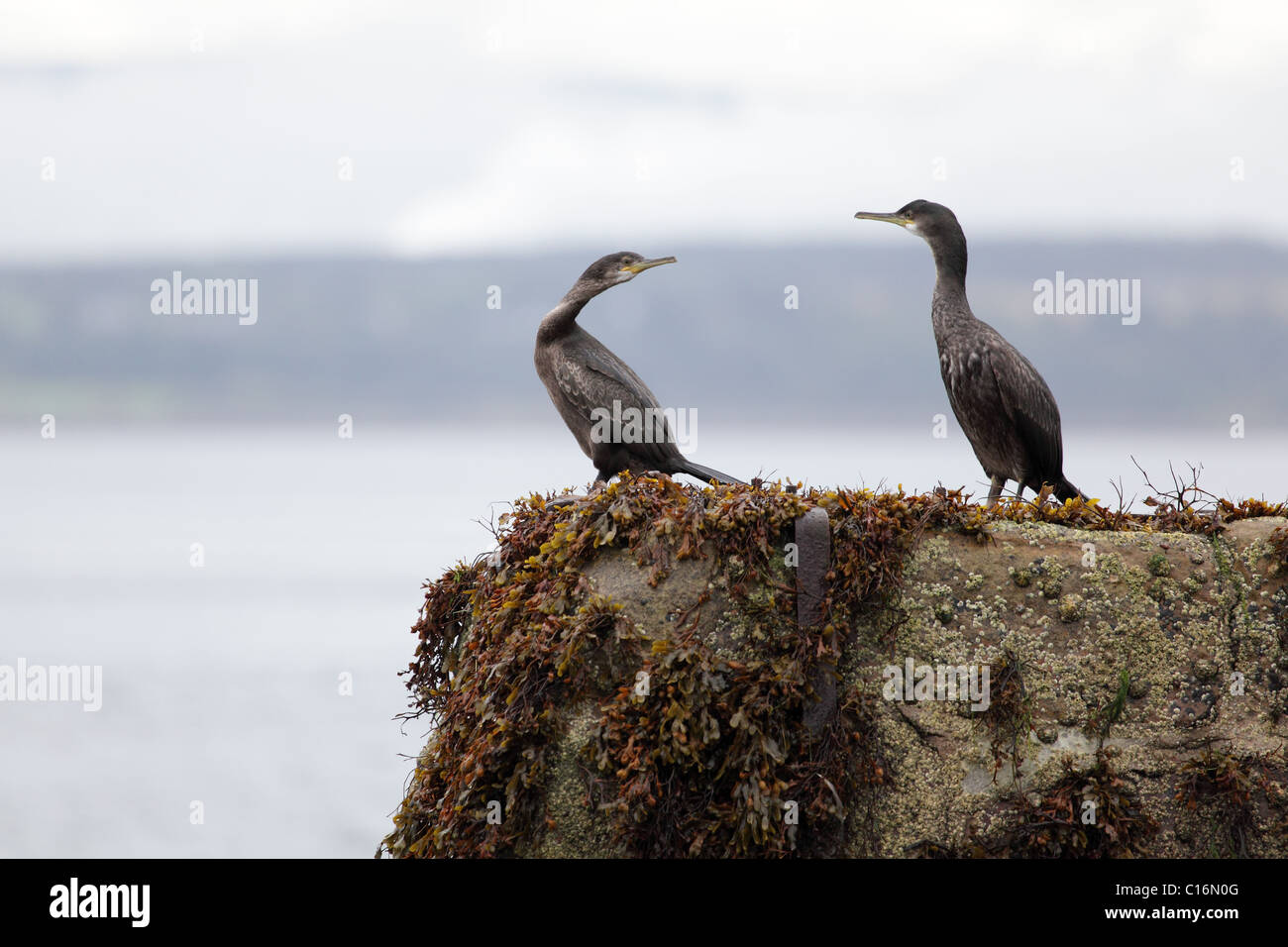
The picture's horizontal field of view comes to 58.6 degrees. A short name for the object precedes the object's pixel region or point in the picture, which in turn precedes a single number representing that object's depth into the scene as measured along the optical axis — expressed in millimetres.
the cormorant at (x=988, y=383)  6383
